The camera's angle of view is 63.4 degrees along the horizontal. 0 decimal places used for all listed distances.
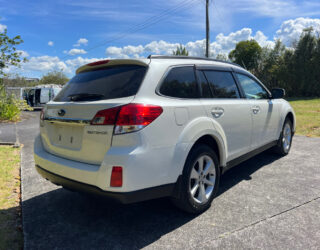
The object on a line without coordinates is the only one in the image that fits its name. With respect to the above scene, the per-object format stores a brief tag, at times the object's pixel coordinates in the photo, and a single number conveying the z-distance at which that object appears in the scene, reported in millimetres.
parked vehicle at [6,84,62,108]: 23094
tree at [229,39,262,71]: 48316
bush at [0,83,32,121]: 12992
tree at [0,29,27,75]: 9883
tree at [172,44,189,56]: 37656
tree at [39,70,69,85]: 56938
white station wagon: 2277
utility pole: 20188
